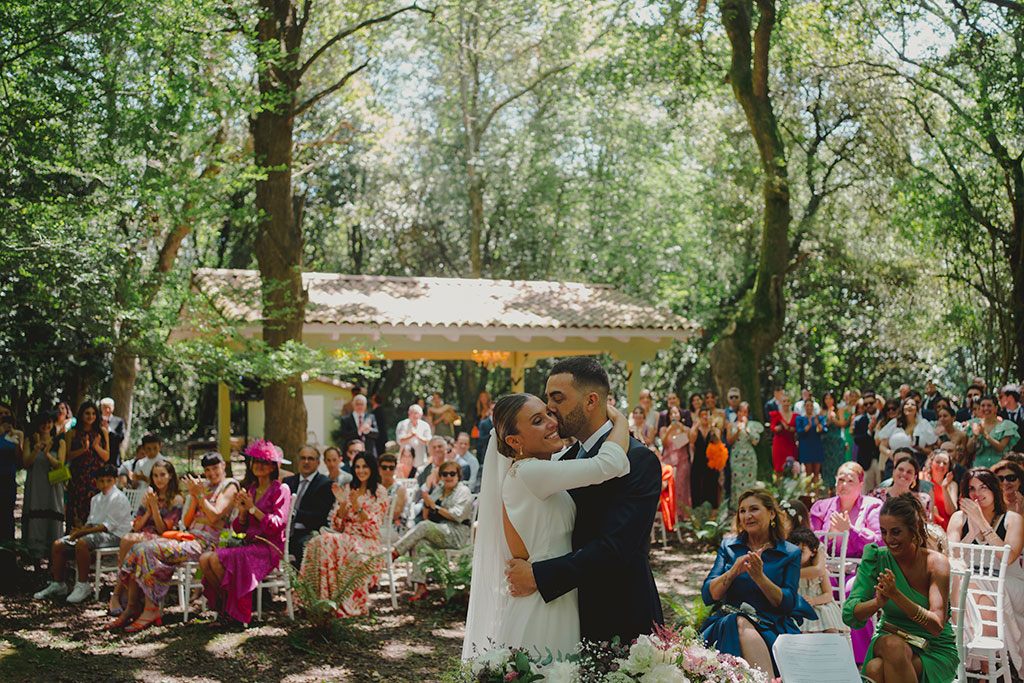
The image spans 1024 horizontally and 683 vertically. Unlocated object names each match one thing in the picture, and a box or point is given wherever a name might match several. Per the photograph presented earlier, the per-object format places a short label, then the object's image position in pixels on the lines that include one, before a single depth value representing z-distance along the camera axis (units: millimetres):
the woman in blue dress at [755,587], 4527
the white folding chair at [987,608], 5238
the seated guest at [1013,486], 5805
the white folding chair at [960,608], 4738
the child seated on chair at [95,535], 8328
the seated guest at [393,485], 9102
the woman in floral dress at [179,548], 7582
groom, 3021
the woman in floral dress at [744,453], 11586
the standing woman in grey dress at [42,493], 9086
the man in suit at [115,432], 9914
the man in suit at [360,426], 12727
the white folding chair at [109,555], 8250
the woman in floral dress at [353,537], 7660
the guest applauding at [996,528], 5648
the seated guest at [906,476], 6629
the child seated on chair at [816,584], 5348
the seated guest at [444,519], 8719
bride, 3082
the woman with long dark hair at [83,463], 9219
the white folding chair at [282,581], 7564
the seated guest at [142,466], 9266
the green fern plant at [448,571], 8203
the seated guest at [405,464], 11805
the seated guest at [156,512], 7973
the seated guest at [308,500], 8320
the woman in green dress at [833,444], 14820
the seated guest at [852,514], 6449
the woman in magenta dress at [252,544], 7586
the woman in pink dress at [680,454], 11797
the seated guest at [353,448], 9453
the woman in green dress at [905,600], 4578
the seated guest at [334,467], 8961
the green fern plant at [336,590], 7121
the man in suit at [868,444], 12414
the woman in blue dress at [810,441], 14320
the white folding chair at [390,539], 8359
